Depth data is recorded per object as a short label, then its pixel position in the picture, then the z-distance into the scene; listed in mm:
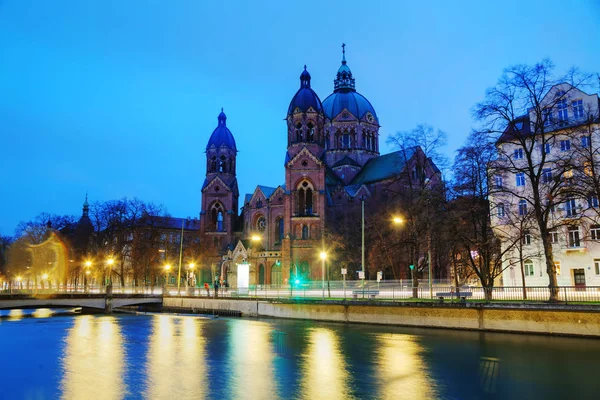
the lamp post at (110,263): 66125
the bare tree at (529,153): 29703
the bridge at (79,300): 52503
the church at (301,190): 72750
